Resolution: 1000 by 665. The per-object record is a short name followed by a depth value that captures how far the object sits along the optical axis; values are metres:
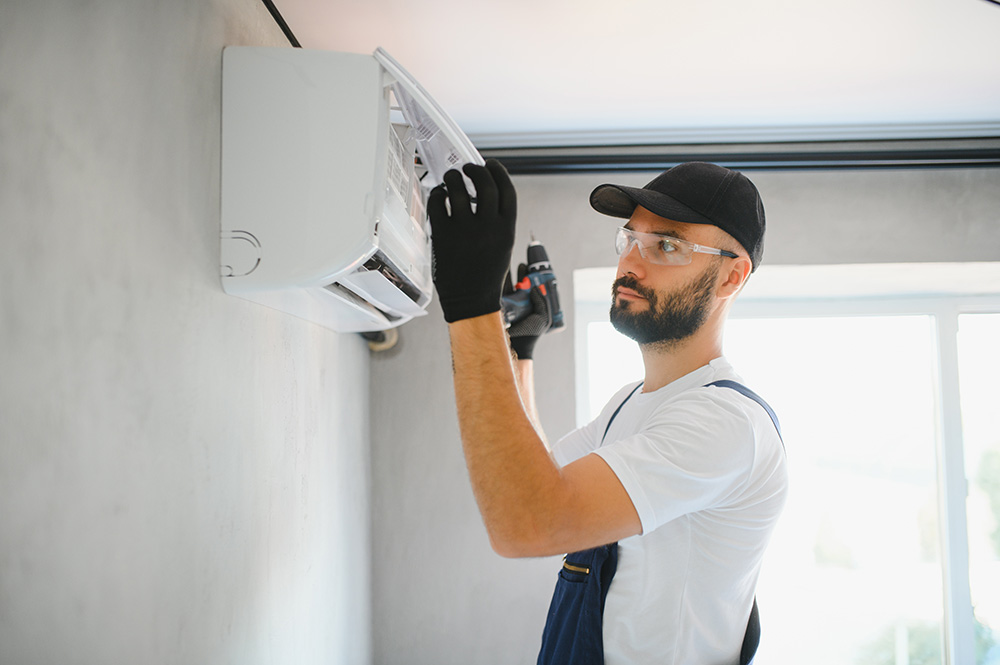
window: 2.91
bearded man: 0.92
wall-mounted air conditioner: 1.21
